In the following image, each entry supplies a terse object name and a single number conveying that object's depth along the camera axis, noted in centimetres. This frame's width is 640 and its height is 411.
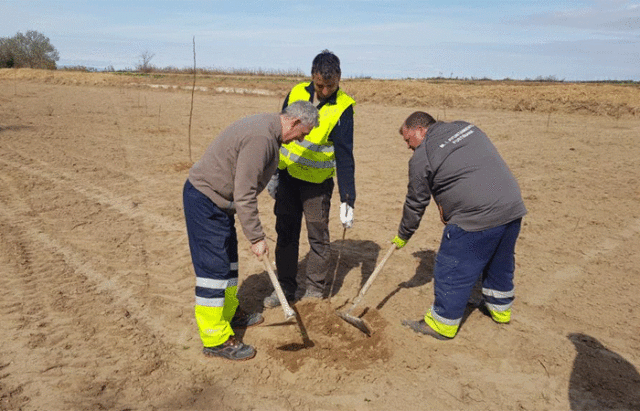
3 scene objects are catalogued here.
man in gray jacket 359
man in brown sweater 305
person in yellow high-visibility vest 379
